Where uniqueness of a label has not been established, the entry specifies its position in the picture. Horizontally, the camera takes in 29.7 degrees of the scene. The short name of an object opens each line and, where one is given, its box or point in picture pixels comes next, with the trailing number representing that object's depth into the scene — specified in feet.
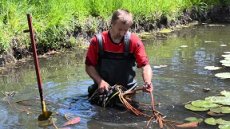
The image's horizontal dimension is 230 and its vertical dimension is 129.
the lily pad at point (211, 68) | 21.47
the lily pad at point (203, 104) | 15.74
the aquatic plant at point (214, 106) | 14.21
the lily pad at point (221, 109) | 15.17
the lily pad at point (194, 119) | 14.45
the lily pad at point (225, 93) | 16.94
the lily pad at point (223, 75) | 19.69
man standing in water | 15.52
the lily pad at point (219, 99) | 16.02
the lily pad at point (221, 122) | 13.94
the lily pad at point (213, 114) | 15.02
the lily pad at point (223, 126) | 13.53
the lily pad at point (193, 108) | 15.51
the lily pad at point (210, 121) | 14.07
